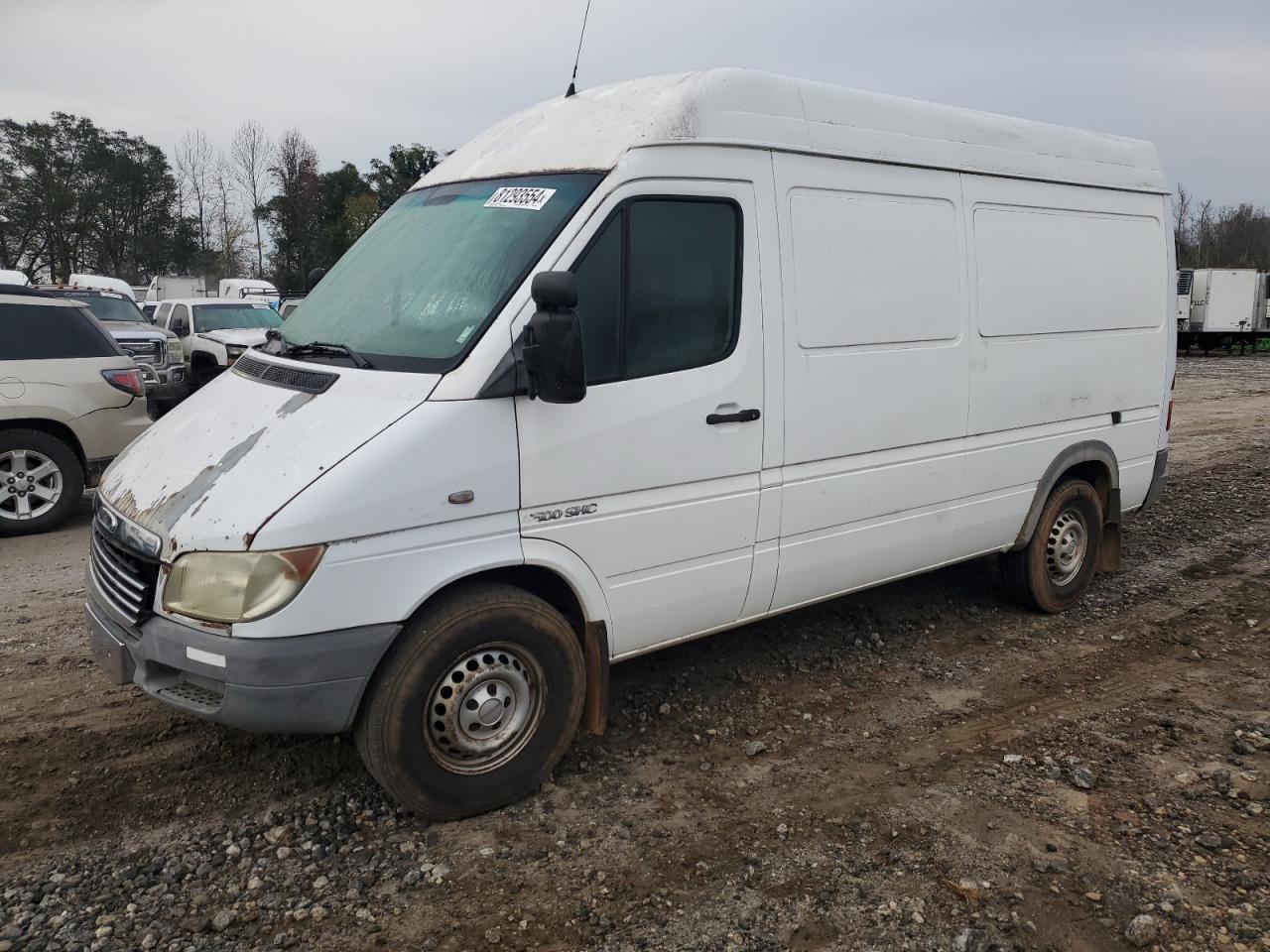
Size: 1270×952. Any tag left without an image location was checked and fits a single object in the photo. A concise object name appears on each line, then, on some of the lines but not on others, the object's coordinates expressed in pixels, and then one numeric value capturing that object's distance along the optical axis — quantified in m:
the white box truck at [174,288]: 37.41
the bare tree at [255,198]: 48.41
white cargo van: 3.33
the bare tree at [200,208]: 48.09
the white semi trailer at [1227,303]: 31.48
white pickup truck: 16.23
